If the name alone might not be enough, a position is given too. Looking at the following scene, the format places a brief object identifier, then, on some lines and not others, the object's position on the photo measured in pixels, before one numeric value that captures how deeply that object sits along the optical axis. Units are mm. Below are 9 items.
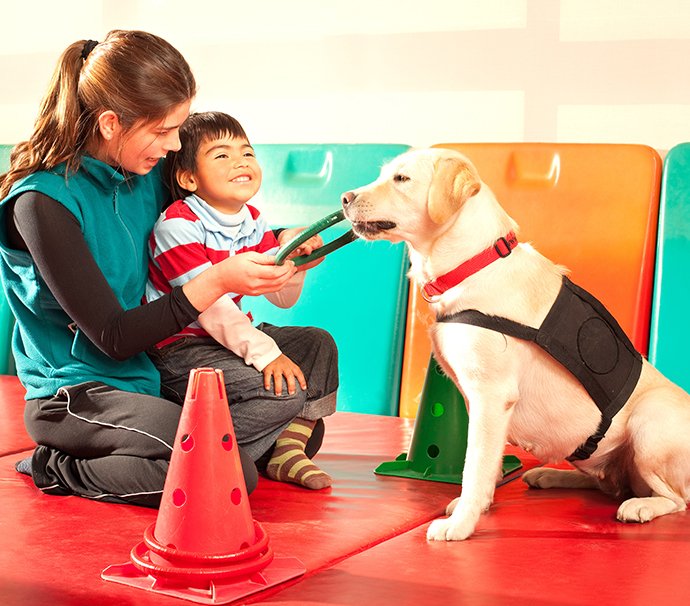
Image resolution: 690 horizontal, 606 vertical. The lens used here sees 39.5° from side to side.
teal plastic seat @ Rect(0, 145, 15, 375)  3717
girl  2066
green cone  2383
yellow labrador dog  2023
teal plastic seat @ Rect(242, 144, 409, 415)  3164
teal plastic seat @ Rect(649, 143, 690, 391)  2822
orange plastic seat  2908
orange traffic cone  1634
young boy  2270
